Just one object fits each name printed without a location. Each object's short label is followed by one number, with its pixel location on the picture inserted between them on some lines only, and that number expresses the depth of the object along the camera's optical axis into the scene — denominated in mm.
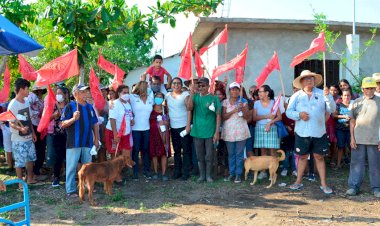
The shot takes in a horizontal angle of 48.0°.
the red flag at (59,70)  6734
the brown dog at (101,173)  6520
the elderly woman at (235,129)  7648
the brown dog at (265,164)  7378
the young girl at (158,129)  8070
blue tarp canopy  4745
